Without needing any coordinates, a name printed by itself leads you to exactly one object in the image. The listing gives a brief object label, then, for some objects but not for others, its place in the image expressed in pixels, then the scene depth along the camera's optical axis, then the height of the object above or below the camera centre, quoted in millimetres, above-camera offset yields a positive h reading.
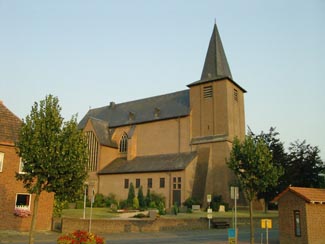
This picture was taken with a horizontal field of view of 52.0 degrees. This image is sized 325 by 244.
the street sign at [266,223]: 15813 -1107
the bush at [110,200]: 44406 -489
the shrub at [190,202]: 38031 -446
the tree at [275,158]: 33938 +4368
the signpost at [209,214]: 26031 -1196
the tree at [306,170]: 33281 +3057
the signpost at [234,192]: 18094 +368
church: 41062 +7965
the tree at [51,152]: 15188 +1965
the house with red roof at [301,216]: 17578 -801
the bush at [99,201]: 44491 -659
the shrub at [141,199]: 40519 -252
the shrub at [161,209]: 33250 -1172
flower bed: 10781 -1372
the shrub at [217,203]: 37031 -478
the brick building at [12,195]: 22625 -53
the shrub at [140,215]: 28269 -1558
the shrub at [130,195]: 41447 +156
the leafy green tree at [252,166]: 19969 +1955
